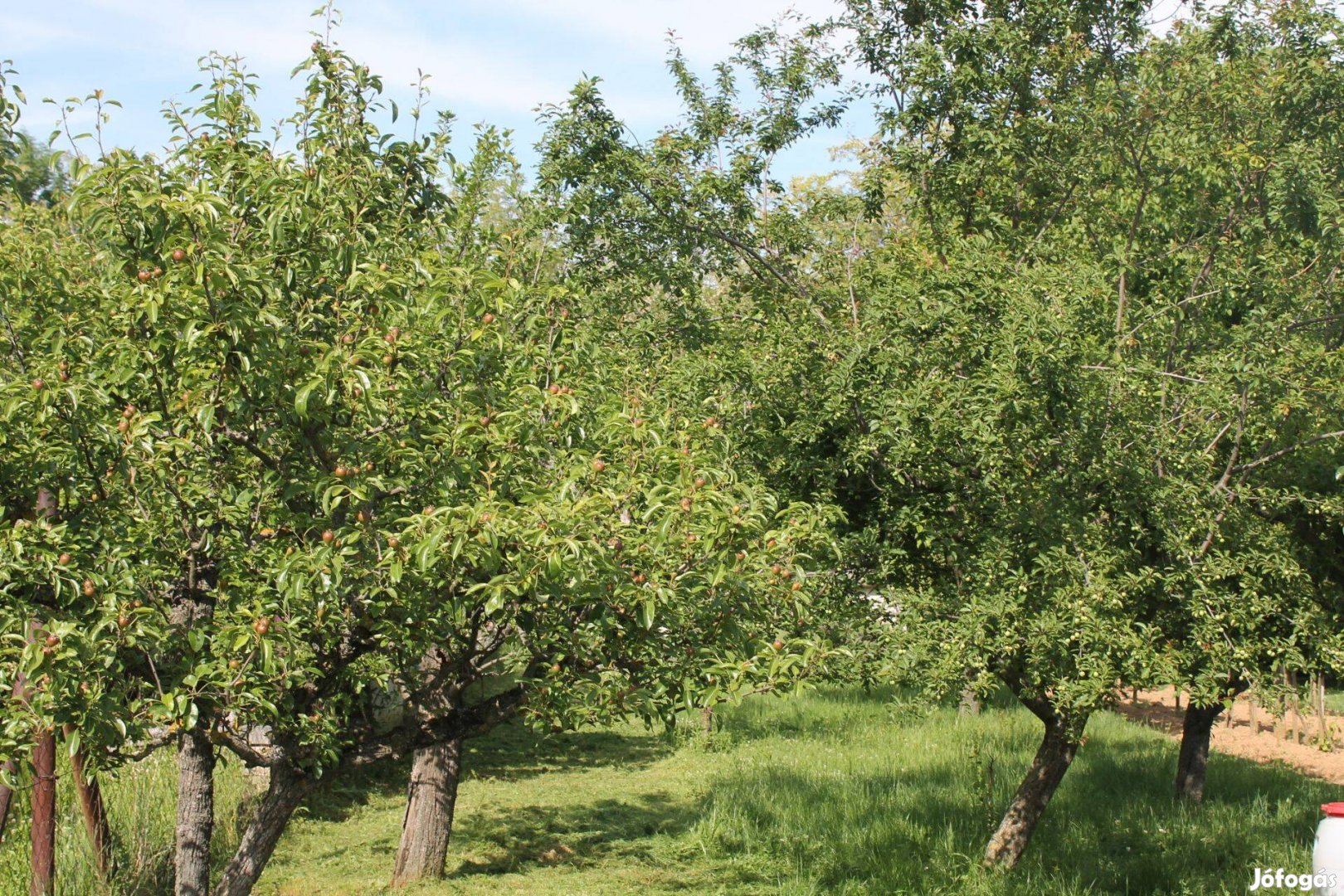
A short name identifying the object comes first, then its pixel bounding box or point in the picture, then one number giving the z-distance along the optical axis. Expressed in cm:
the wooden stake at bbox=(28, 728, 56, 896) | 704
